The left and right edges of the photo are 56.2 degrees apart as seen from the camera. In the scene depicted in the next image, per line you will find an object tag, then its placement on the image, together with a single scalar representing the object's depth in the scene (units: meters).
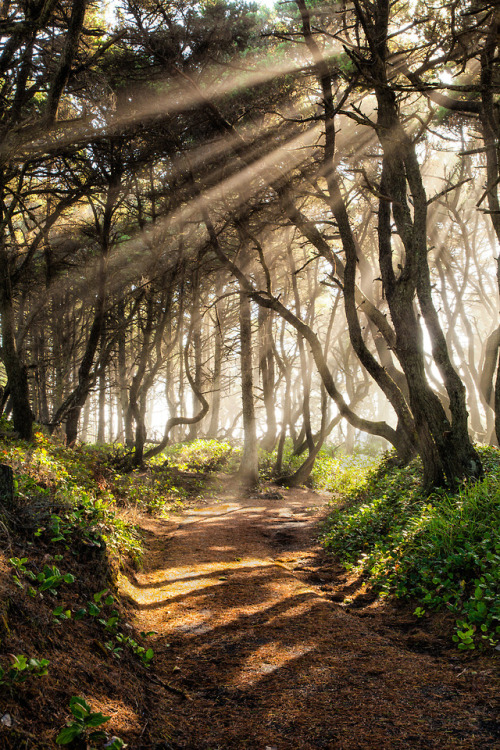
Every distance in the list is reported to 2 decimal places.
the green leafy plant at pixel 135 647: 3.17
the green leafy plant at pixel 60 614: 2.73
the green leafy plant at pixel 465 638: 3.35
